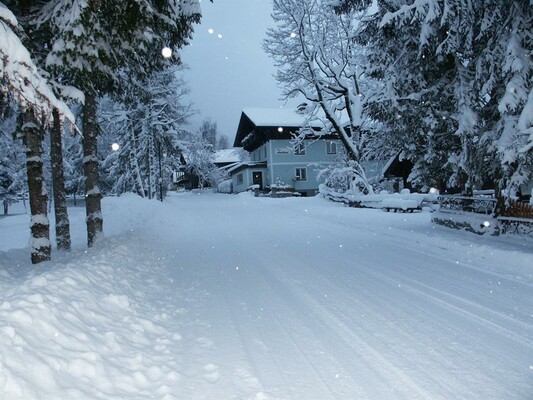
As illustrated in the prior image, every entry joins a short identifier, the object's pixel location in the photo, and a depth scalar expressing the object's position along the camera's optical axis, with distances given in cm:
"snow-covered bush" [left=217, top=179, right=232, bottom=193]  5909
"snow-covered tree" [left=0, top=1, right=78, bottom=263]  372
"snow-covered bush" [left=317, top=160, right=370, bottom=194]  2698
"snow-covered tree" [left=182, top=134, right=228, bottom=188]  3613
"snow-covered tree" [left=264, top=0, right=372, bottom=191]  2620
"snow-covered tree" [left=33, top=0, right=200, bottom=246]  670
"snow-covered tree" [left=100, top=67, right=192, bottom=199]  2959
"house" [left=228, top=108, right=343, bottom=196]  4506
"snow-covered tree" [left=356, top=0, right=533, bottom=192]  889
